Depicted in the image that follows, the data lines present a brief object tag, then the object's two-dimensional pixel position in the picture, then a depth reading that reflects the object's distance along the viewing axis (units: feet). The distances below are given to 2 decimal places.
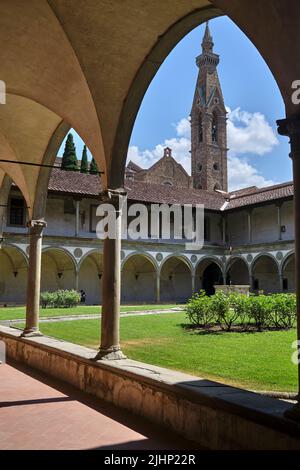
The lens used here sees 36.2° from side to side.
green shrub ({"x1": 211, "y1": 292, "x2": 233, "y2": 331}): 39.17
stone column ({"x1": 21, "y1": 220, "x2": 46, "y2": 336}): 28.58
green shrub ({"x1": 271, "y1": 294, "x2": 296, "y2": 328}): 38.60
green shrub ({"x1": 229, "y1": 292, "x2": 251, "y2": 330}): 39.04
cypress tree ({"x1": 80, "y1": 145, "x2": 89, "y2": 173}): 139.08
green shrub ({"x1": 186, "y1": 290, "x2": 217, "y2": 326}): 40.16
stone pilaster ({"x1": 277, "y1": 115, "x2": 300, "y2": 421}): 10.44
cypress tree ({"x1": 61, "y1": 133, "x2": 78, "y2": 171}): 133.49
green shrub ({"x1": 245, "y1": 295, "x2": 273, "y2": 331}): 38.47
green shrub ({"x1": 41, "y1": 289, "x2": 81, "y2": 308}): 72.74
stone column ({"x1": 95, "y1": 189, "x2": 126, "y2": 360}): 19.22
